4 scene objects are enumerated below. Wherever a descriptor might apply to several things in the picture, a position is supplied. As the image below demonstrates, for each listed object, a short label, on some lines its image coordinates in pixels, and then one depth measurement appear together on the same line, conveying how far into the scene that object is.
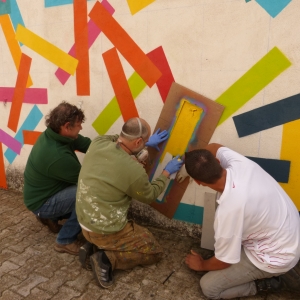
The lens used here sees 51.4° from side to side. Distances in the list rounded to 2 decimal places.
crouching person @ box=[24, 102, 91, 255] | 2.48
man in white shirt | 1.81
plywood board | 2.41
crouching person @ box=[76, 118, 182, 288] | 2.11
